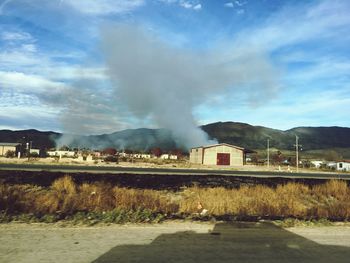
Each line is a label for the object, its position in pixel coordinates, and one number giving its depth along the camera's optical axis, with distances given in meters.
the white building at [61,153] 124.59
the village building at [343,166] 103.31
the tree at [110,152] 137.88
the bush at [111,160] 84.68
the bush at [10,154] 98.36
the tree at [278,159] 138.68
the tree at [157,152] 151.23
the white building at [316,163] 116.75
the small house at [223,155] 92.62
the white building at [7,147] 124.62
